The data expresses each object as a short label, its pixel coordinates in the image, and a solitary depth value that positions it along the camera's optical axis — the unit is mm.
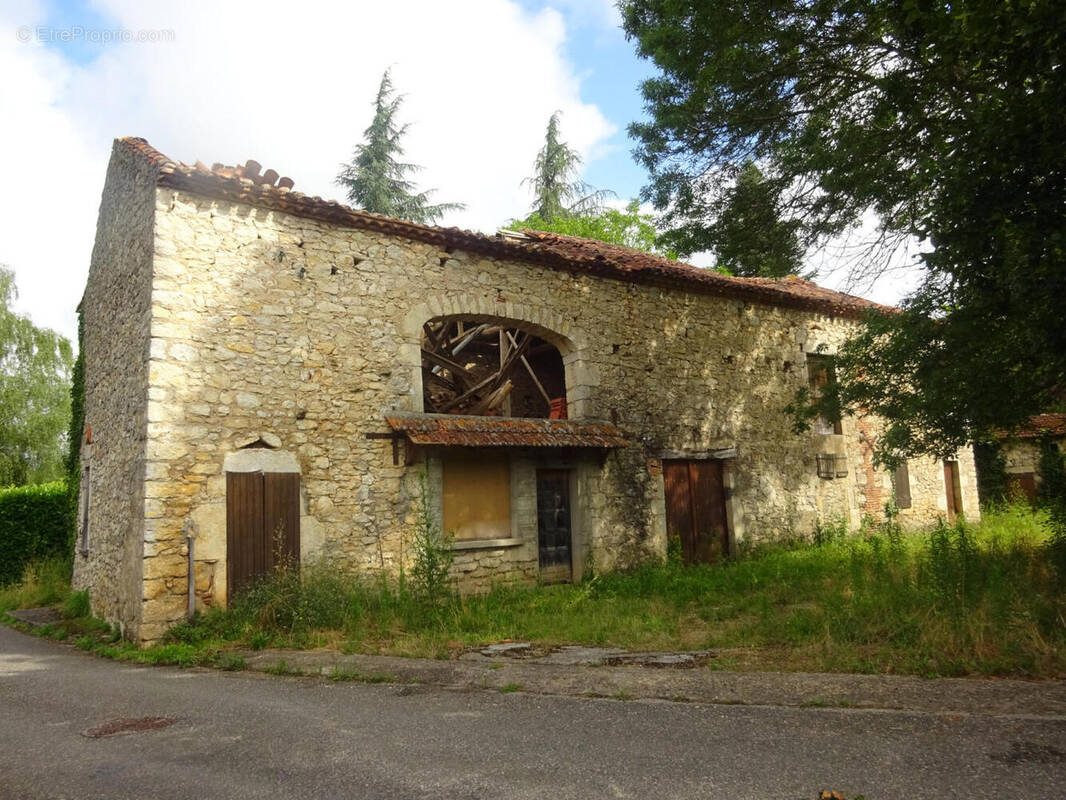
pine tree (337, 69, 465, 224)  22625
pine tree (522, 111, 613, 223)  26203
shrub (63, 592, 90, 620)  9617
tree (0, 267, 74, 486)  21094
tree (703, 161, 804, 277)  9727
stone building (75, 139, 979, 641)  7641
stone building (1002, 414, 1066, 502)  18156
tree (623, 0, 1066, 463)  4918
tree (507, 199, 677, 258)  25375
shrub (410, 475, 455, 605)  7805
